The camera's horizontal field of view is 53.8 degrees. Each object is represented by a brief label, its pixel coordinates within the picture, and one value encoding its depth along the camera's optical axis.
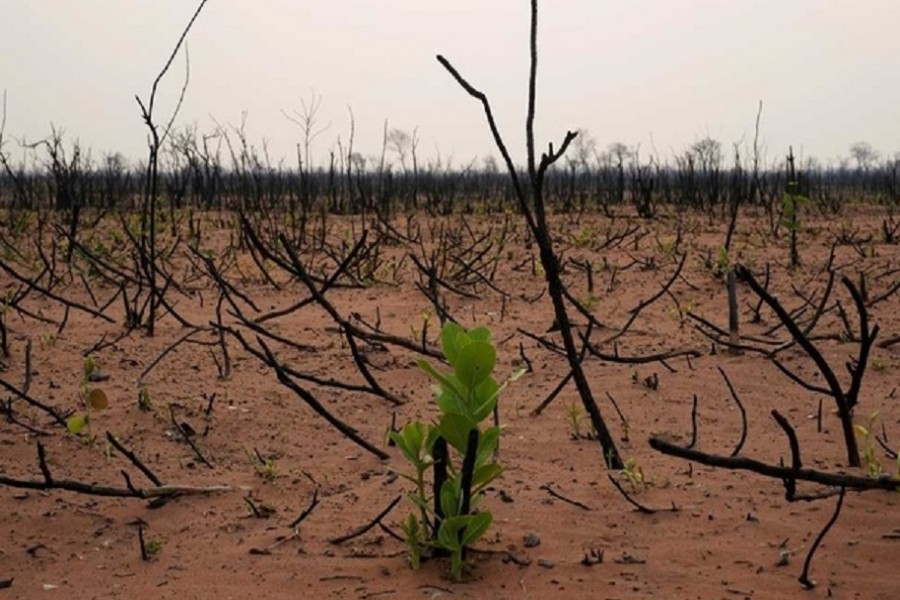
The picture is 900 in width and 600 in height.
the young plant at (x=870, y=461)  2.13
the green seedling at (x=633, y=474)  2.22
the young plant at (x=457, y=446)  1.74
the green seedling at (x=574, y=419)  2.71
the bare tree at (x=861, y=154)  58.25
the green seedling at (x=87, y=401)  2.40
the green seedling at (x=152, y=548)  1.96
